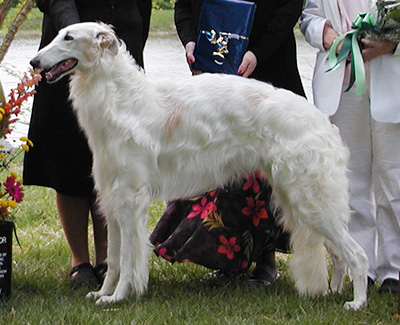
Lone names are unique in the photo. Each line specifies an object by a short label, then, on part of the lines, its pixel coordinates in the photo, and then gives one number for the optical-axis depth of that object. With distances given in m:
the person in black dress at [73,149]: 7.40
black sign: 6.59
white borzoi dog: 6.45
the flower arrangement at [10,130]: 6.50
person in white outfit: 6.78
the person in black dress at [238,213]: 7.47
